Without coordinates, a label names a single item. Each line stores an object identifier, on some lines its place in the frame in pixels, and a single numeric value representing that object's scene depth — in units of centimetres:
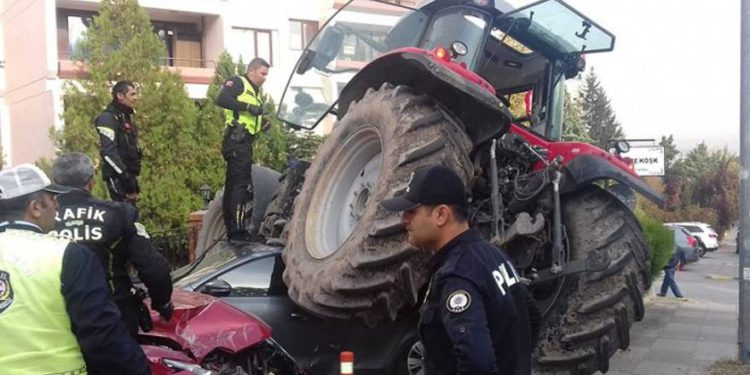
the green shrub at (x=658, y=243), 1341
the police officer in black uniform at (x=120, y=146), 693
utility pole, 758
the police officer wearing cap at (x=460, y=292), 255
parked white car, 4088
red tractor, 480
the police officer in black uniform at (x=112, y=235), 397
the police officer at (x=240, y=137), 742
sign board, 1762
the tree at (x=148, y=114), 1739
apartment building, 2420
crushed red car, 393
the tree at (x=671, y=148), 6696
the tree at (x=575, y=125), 2941
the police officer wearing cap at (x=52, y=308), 258
